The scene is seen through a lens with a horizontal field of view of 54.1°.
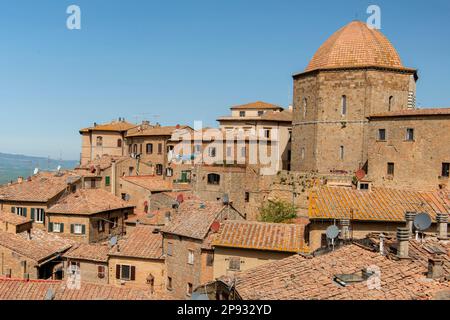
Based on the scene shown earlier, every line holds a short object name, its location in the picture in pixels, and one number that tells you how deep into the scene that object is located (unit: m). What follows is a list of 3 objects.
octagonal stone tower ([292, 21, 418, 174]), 39.59
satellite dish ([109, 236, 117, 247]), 29.34
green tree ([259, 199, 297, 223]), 35.66
